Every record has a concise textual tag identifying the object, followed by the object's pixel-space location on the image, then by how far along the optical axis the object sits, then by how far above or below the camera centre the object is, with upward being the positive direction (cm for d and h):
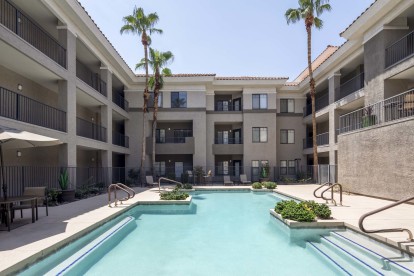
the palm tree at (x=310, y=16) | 2319 +1056
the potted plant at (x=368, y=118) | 1688 +171
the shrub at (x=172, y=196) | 1594 -251
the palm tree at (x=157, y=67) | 2508 +701
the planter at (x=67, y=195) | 1481 -227
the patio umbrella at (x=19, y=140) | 837 +31
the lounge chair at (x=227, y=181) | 2666 -286
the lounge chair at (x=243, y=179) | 2725 -274
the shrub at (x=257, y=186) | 2292 -284
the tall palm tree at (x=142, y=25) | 2331 +989
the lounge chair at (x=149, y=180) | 2477 -255
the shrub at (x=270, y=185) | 2252 -275
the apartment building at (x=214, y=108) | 1455 +330
